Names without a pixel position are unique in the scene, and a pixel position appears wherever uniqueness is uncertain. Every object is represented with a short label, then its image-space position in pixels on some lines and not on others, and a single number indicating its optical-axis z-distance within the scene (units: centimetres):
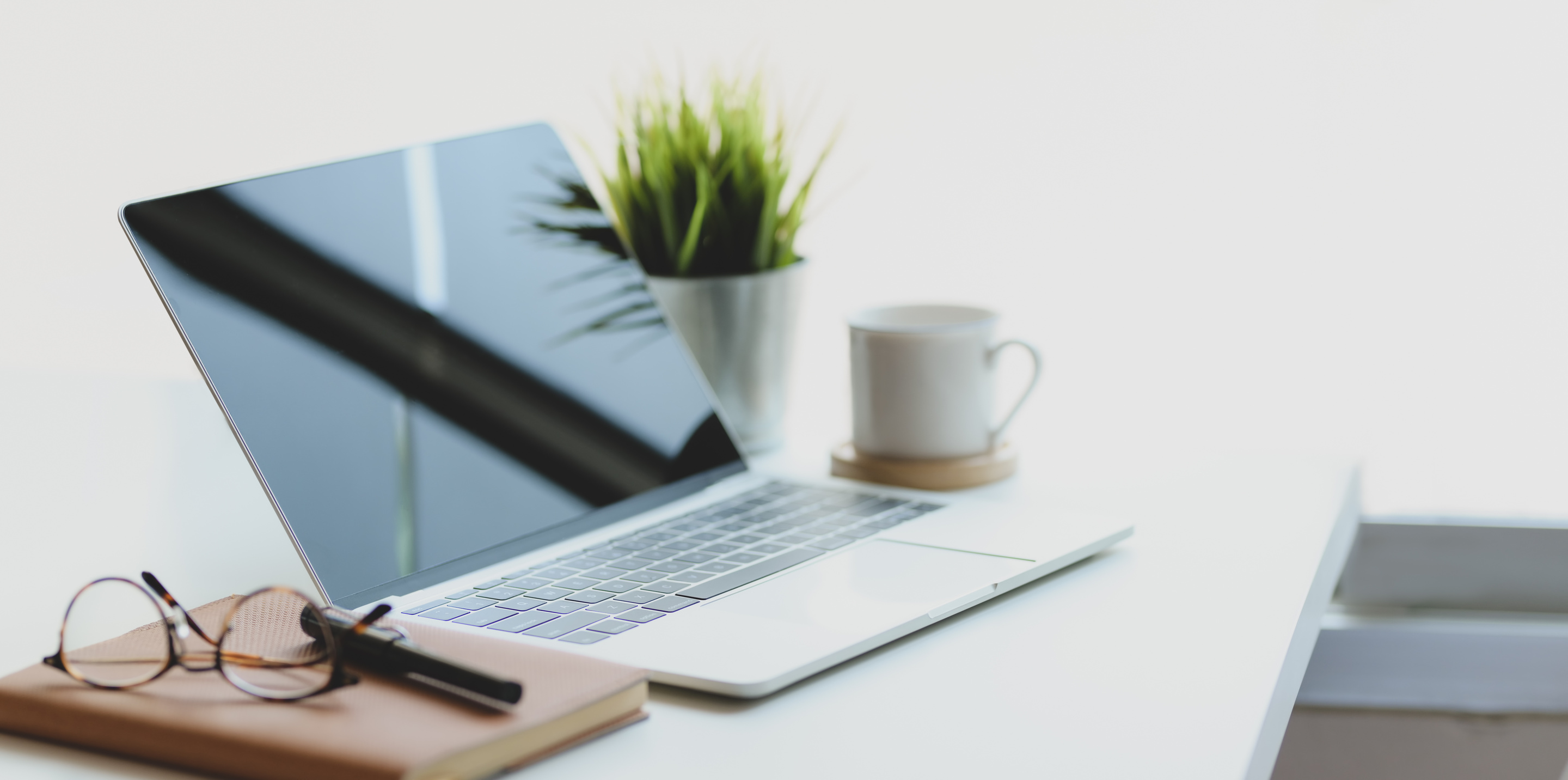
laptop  139
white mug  157
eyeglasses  130
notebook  125
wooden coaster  157
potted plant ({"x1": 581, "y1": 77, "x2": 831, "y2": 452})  162
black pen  128
